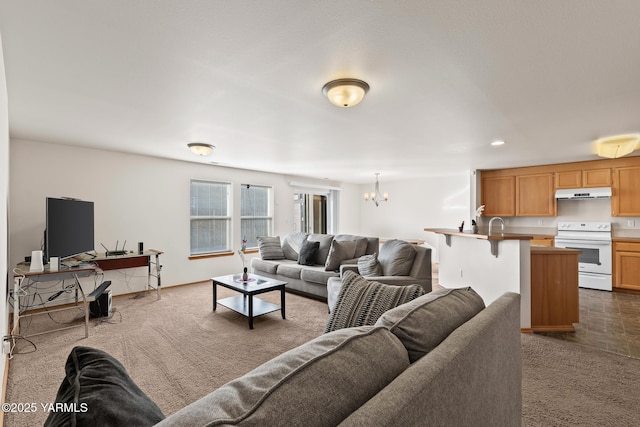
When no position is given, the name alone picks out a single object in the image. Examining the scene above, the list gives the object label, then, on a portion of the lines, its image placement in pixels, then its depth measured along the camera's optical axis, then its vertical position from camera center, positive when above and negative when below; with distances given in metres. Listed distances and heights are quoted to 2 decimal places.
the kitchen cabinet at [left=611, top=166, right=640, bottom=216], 4.95 +0.42
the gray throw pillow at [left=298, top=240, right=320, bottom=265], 4.74 -0.59
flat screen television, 3.14 -0.13
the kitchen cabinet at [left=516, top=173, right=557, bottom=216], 5.71 +0.41
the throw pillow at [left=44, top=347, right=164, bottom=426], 0.55 -0.36
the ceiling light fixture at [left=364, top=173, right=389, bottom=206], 8.73 +0.56
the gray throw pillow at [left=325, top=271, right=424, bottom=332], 1.46 -0.43
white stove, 4.96 -0.54
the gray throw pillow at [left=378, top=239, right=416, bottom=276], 3.50 -0.52
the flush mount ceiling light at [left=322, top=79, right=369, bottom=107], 2.14 +0.92
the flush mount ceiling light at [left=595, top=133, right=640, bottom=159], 3.63 +0.93
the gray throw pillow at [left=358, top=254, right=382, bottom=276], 3.57 -0.62
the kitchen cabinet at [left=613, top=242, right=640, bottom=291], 4.77 -0.80
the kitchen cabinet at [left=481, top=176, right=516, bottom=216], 6.16 +0.45
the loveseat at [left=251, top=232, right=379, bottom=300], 4.28 -0.70
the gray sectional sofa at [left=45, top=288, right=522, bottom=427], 0.57 -0.39
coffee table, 3.38 -0.91
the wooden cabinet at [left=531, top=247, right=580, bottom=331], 3.29 -0.83
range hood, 5.14 +0.41
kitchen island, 3.29 -0.73
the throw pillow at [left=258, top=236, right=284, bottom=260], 5.32 -0.58
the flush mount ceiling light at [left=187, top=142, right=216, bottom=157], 3.98 +0.93
